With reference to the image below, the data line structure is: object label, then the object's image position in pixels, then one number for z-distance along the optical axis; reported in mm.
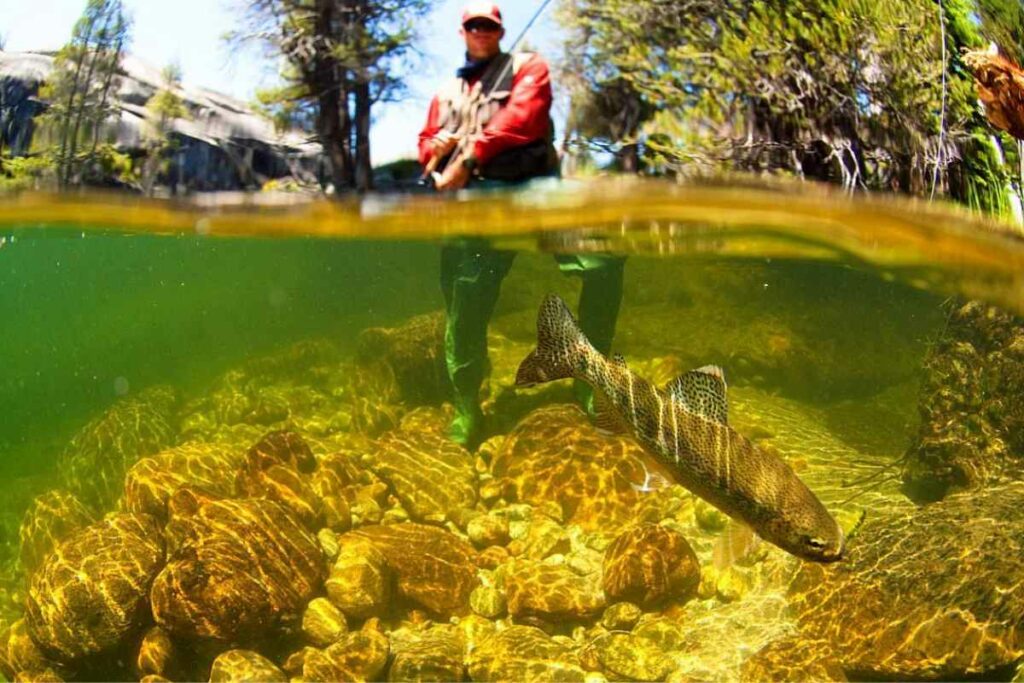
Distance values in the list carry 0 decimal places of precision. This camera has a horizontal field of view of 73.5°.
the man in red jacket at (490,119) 3658
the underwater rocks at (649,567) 5801
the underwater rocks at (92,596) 5863
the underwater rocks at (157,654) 5797
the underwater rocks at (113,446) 8297
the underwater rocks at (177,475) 7016
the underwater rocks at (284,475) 7035
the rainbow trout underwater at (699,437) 4094
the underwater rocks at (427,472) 7207
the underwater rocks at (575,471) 6879
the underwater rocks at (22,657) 6148
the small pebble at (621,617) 5816
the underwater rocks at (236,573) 5656
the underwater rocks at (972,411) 6828
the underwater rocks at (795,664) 5191
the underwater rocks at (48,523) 7505
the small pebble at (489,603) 6078
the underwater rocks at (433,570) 6156
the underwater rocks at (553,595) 5797
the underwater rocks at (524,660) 5418
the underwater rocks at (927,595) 5199
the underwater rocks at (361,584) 6020
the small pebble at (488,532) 6684
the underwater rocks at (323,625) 5906
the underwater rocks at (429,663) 5496
